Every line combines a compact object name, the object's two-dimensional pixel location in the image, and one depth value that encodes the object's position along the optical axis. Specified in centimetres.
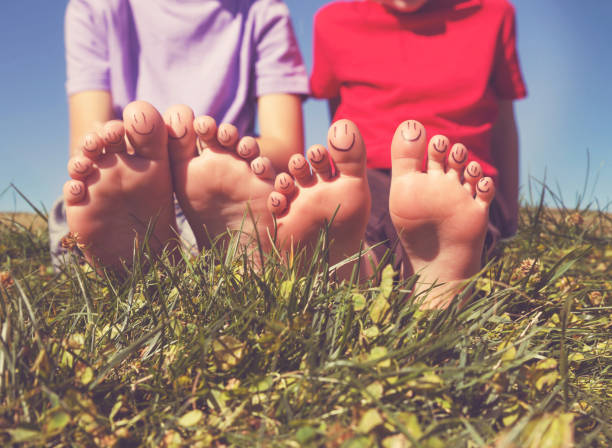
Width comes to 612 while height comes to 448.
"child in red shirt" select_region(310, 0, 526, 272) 62
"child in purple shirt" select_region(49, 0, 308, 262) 72
